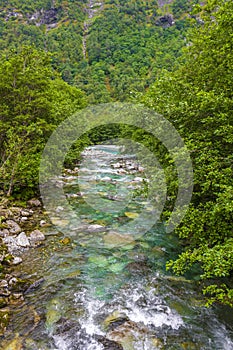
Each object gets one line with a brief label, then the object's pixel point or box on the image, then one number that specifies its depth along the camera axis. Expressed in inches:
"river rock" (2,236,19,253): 387.1
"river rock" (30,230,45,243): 425.3
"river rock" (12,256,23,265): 355.7
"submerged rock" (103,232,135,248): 434.8
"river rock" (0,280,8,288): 302.9
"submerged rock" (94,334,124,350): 234.8
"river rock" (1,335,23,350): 228.9
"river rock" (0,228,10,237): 421.1
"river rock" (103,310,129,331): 258.8
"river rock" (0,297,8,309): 275.9
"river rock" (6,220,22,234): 438.0
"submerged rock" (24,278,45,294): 306.8
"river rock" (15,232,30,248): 401.7
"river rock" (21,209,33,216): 515.3
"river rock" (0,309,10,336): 247.7
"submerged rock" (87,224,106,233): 484.7
